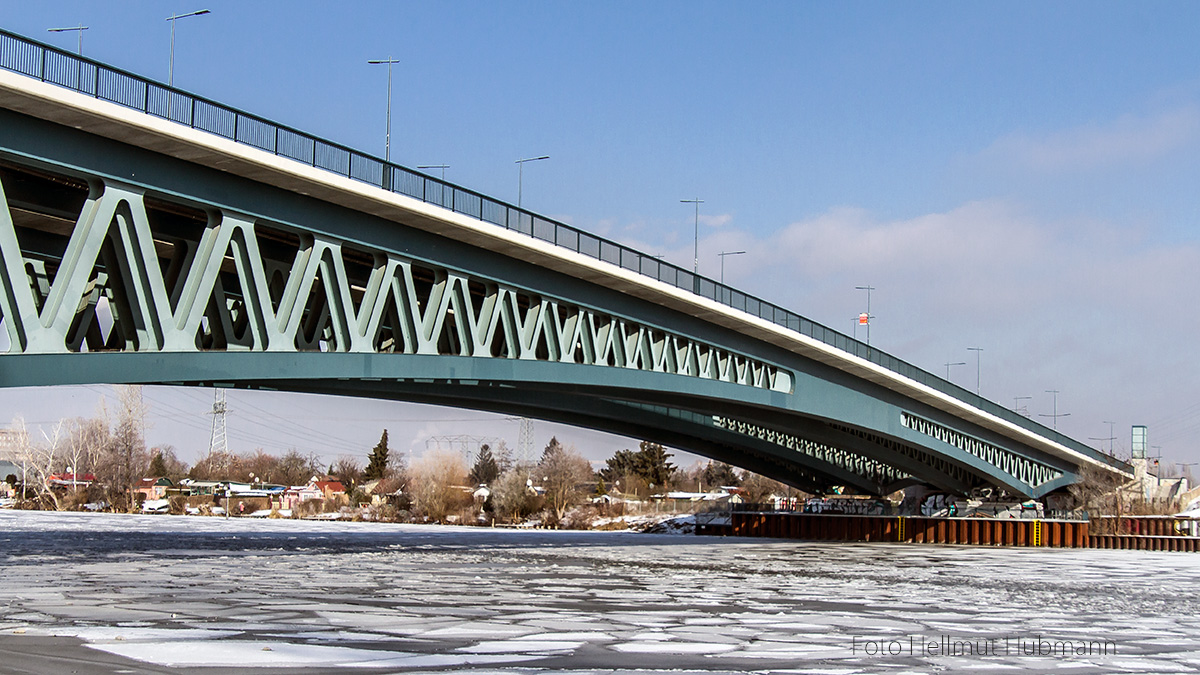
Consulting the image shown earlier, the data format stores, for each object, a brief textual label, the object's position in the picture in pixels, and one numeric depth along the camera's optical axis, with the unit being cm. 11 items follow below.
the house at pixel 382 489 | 9769
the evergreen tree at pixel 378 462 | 15862
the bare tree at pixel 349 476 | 17909
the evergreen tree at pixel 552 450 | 17656
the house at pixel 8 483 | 12288
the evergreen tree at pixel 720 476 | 18085
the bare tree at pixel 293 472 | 18825
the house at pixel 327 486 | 15408
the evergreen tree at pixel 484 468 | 17538
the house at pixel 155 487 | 13132
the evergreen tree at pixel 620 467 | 15100
